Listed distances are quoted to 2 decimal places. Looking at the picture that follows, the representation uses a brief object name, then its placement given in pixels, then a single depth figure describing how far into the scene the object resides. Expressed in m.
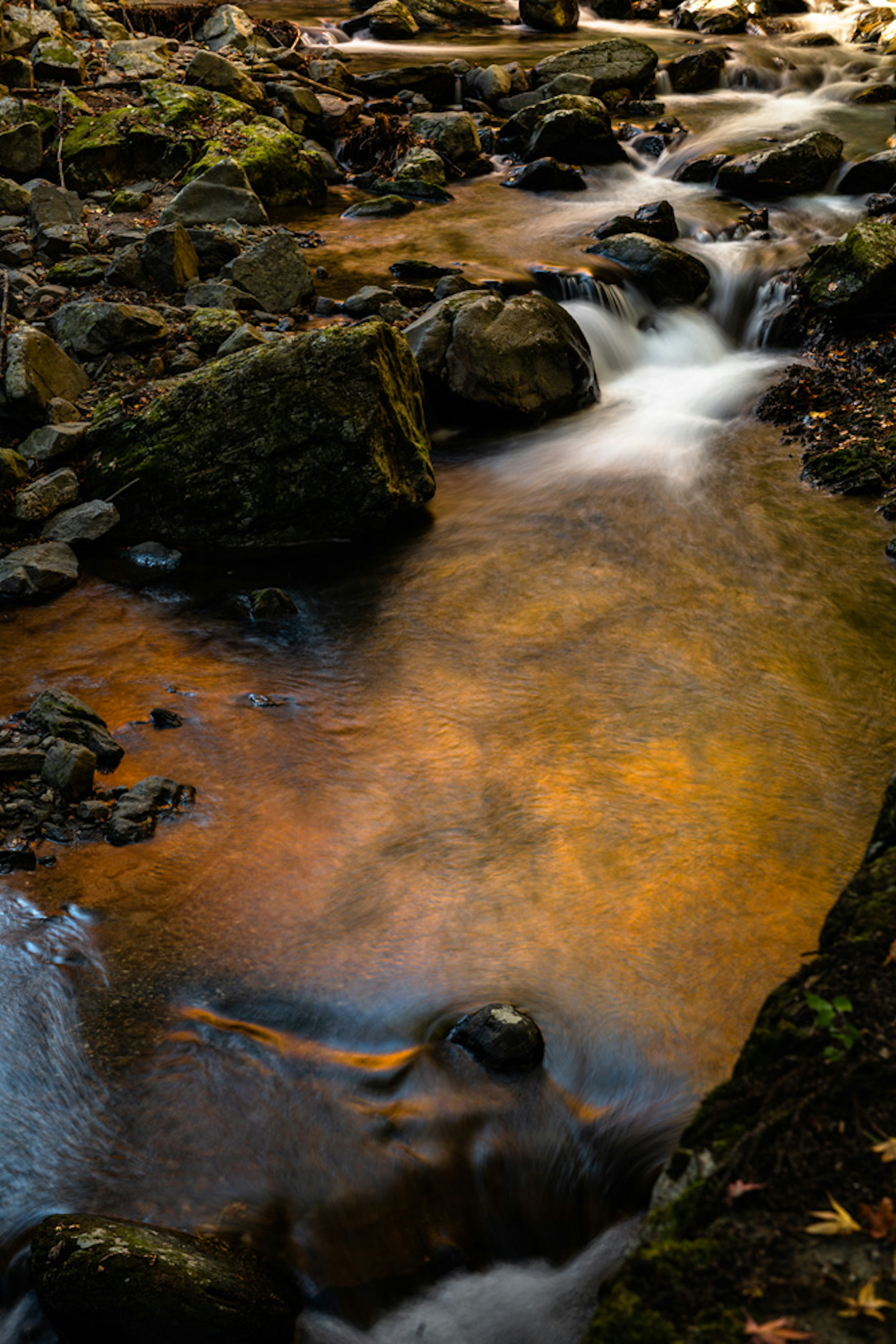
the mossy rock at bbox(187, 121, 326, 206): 12.83
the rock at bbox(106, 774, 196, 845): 4.69
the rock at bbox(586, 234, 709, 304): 11.12
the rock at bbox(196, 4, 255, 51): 17.05
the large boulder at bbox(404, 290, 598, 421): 8.71
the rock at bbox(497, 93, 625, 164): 15.07
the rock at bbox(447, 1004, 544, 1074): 3.67
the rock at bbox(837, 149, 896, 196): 13.12
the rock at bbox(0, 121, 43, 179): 11.73
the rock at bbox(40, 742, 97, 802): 4.84
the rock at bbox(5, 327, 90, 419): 7.62
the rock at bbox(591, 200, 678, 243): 12.25
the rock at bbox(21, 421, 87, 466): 7.51
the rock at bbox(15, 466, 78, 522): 7.16
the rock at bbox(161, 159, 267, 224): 11.19
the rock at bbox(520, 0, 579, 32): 21.55
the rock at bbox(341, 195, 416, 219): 13.18
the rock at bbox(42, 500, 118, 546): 7.16
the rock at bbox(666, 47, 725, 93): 18.27
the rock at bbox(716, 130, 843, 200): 13.40
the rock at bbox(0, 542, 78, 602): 6.64
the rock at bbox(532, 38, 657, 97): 17.58
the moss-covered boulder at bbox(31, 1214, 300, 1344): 2.84
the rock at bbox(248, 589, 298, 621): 6.66
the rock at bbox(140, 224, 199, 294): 9.52
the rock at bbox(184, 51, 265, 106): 14.30
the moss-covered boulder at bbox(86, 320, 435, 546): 7.09
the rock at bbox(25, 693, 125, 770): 5.14
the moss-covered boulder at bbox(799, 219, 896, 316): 9.67
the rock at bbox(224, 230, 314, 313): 9.80
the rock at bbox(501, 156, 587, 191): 14.20
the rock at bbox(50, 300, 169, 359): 8.45
